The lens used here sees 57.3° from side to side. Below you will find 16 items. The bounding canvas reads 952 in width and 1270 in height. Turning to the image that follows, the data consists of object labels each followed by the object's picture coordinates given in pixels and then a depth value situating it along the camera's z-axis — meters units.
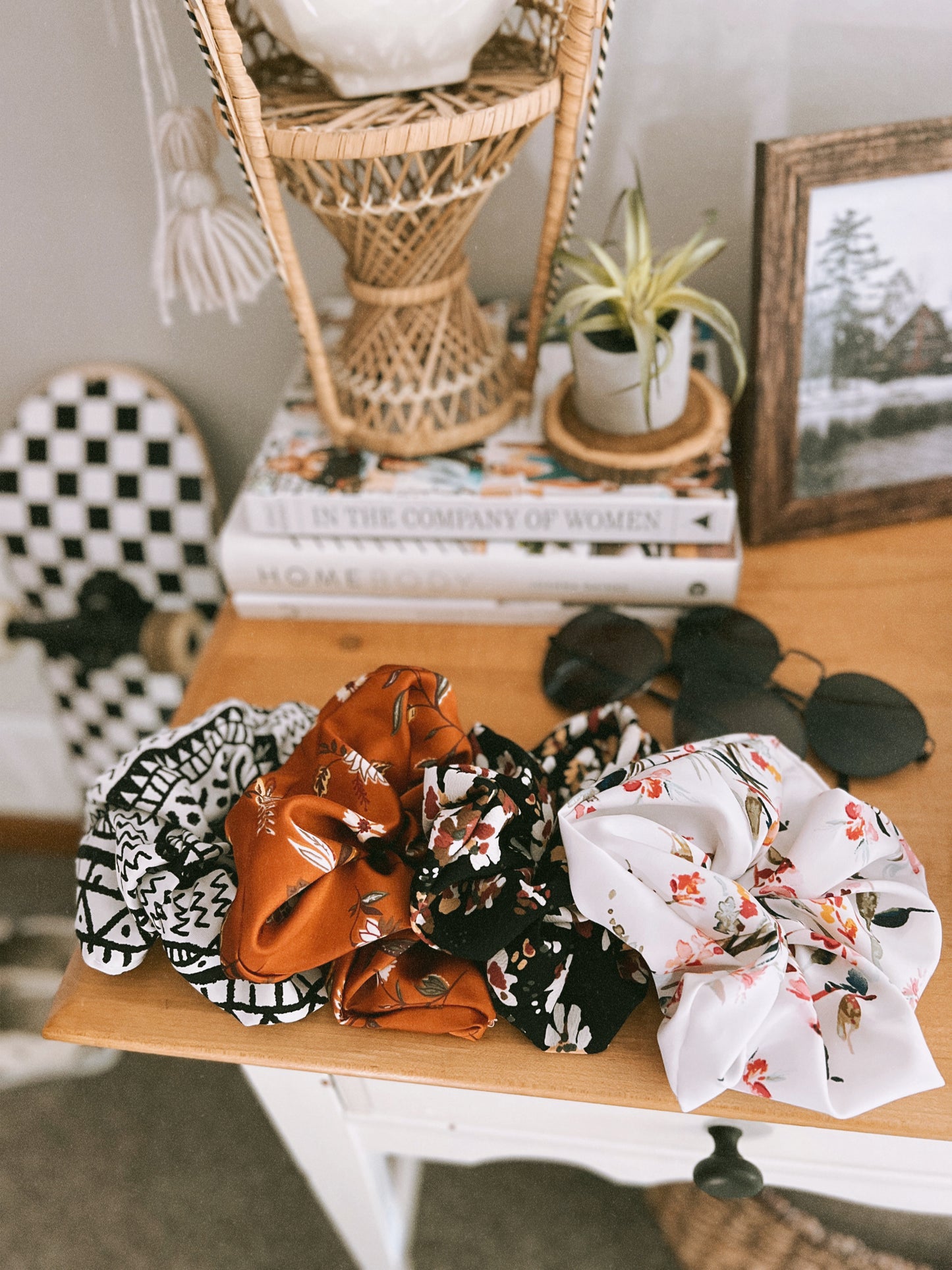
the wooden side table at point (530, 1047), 0.48
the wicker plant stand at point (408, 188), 0.54
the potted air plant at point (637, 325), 0.63
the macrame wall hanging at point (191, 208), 0.68
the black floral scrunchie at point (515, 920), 0.46
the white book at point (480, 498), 0.67
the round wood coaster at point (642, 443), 0.68
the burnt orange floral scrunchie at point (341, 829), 0.46
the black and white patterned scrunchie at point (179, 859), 0.49
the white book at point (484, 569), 0.68
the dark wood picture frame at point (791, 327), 0.62
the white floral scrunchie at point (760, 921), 0.44
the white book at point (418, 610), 0.72
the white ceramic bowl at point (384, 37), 0.51
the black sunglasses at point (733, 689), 0.60
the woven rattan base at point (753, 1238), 0.84
